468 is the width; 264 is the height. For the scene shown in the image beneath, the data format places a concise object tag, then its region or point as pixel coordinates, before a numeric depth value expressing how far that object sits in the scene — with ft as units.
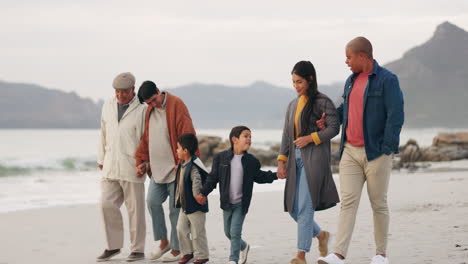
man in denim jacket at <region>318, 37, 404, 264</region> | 18.85
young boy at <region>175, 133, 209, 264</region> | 21.08
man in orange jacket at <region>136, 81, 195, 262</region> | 22.53
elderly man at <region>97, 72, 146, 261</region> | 23.32
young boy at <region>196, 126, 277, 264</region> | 20.39
